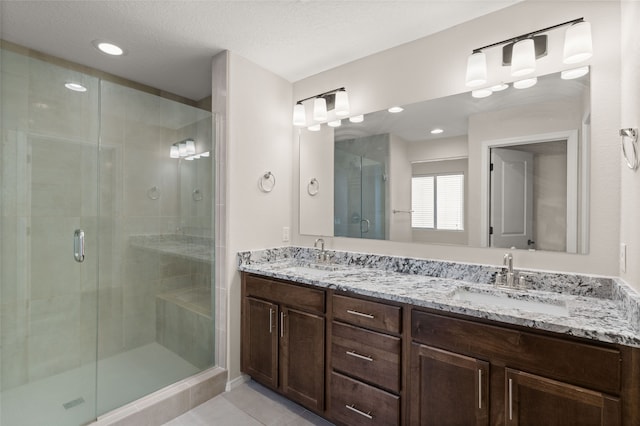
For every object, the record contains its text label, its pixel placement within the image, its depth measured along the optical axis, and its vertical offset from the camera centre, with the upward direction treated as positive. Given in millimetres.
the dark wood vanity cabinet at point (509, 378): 1067 -661
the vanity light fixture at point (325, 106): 2338 +858
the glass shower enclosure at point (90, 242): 1604 -187
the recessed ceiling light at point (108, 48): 2119 +1185
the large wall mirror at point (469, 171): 1590 +266
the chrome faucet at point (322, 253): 2424 -330
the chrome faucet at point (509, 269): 1629 -302
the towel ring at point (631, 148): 1212 +280
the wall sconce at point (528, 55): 1456 +837
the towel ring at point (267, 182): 2482 +252
